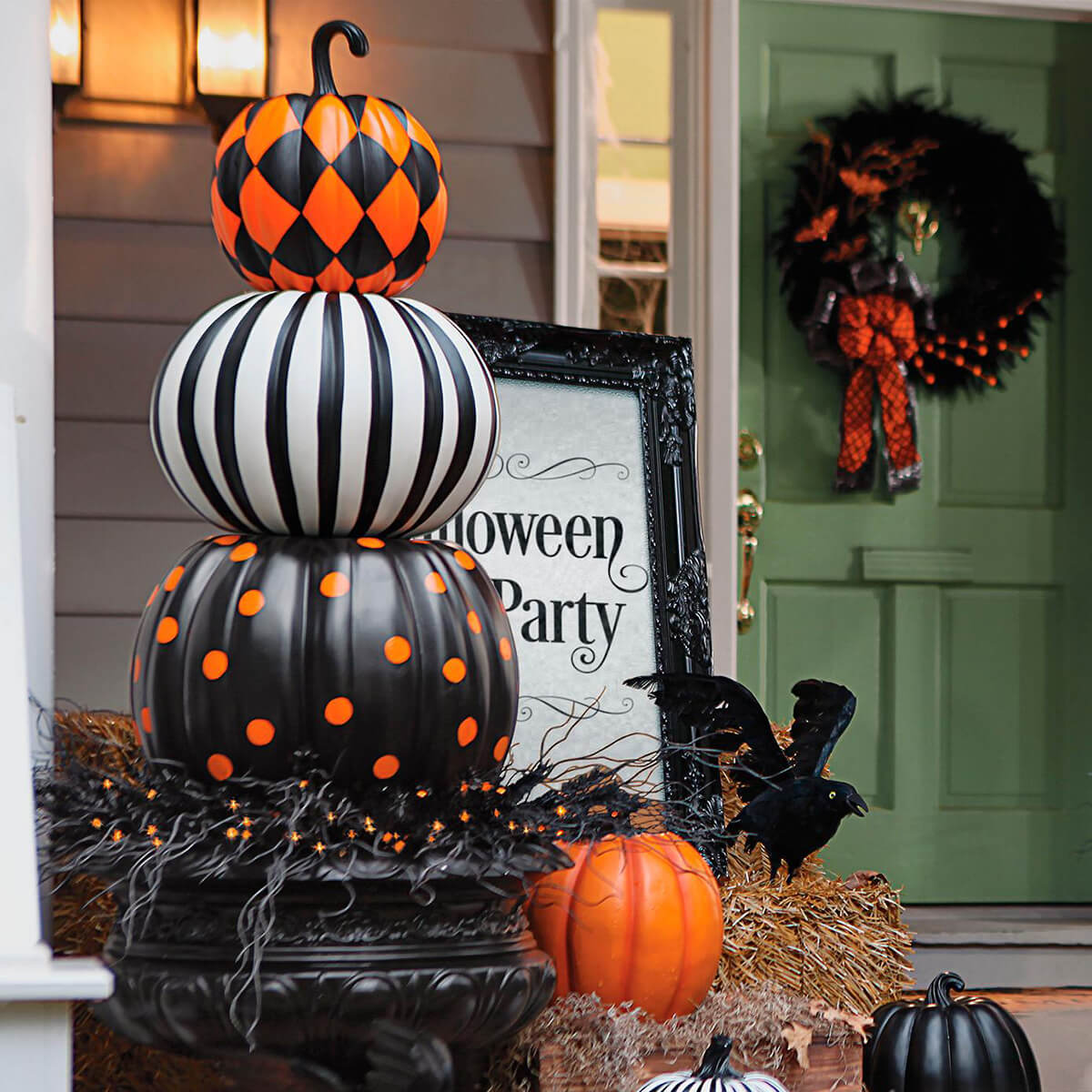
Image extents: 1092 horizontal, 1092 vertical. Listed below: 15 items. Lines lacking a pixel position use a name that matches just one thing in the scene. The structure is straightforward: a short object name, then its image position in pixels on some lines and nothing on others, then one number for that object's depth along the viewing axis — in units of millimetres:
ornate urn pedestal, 4030
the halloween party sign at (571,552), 4757
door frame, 5667
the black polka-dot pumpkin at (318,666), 4076
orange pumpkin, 4311
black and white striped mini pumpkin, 4131
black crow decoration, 4472
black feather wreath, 6001
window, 5775
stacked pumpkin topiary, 4082
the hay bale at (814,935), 4559
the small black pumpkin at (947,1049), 4413
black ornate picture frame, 4813
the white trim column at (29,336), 4378
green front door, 6013
